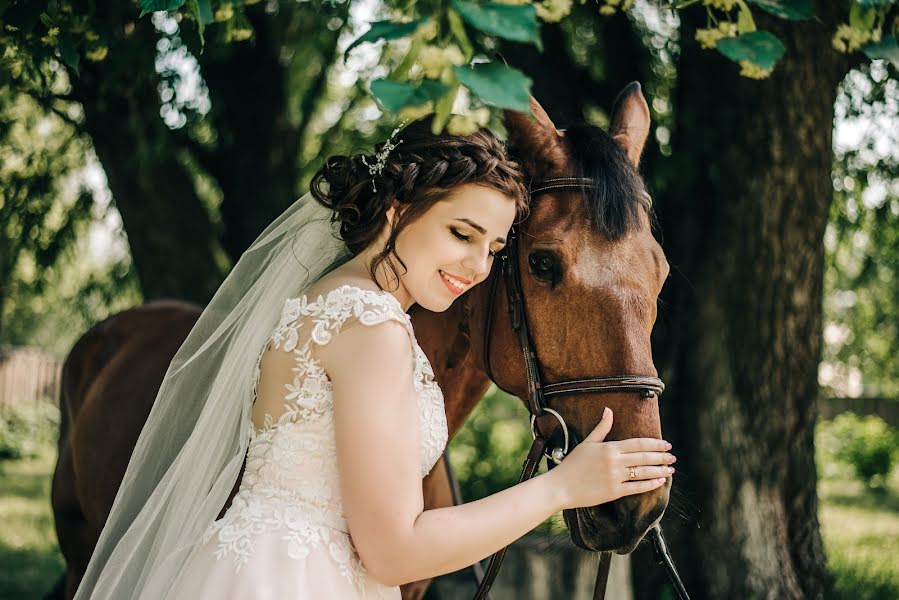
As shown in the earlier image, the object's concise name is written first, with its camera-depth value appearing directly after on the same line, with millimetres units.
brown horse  2350
